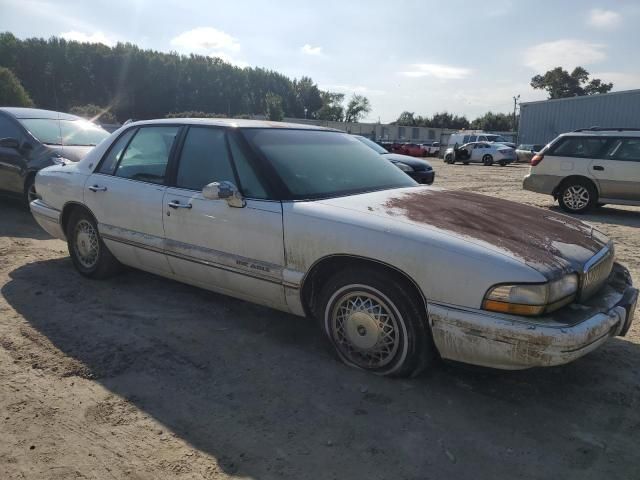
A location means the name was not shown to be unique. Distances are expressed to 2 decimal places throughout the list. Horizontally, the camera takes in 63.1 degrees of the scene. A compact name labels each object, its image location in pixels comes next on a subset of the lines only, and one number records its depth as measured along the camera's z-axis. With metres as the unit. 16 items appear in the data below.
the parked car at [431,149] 42.56
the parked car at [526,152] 32.56
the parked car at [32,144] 7.62
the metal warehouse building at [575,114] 32.81
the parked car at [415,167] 11.89
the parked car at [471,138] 37.31
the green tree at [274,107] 71.34
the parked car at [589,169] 9.58
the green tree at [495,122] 93.50
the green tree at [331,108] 115.59
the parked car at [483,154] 30.70
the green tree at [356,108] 123.25
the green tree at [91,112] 46.59
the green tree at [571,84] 80.06
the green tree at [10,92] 35.72
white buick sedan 2.71
